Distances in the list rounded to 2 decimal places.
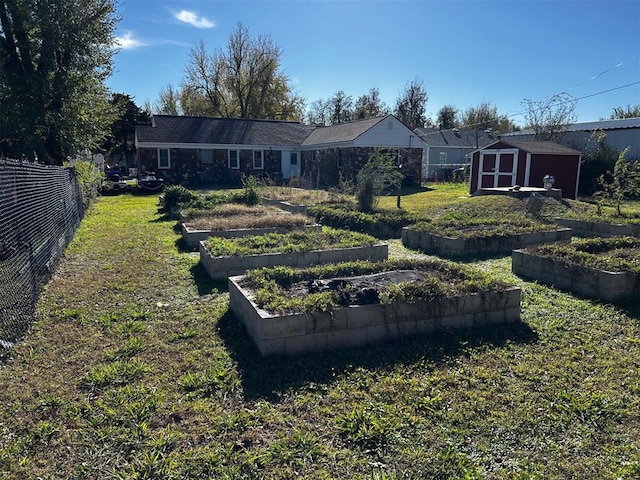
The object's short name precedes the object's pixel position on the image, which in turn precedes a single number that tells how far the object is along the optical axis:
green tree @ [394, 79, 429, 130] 47.25
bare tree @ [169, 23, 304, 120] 38.91
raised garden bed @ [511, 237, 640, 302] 5.37
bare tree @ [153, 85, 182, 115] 46.36
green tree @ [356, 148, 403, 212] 12.22
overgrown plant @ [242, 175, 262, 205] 13.55
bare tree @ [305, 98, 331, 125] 50.03
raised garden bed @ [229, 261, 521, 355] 3.96
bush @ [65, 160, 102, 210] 14.99
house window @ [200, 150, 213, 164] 26.38
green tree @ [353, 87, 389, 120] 47.25
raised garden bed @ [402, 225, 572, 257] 8.17
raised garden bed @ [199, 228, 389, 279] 6.52
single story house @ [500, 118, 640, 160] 20.42
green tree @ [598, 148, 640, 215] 11.16
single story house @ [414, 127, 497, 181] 33.22
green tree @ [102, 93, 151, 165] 37.66
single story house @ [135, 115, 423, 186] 24.58
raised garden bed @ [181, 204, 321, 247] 8.90
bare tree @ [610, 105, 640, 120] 32.25
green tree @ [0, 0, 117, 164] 13.55
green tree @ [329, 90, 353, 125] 48.78
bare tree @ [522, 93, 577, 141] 24.71
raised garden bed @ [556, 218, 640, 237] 9.43
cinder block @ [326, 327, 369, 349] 4.06
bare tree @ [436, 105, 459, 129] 47.53
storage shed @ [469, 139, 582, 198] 18.09
